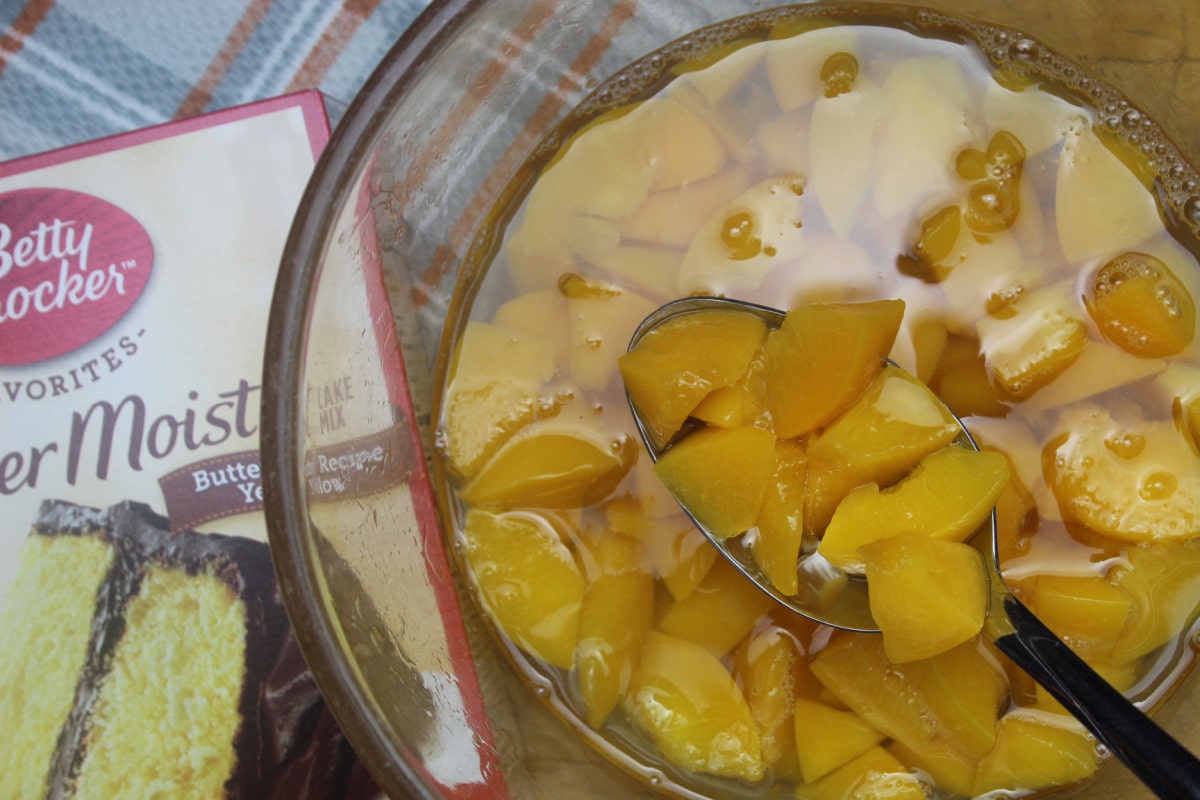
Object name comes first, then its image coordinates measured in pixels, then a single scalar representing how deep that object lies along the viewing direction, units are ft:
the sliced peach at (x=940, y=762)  0.96
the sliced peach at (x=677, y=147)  1.03
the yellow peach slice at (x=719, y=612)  0.98
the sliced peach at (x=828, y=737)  0.96
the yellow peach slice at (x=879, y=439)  0.91
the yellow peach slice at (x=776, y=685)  0.98
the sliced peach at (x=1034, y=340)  0.98
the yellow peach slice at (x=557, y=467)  1.00
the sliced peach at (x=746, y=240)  1.01
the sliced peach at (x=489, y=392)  1.01
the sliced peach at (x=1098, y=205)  1.00
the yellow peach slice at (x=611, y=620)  0.98
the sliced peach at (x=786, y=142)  1.03
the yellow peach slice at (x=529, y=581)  0.99
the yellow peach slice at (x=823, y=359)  0.90
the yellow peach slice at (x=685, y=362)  0.93
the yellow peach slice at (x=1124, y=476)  0.97
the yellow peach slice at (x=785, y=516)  0.92
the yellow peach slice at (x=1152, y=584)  0.97
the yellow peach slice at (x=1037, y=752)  0.97
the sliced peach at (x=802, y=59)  1.04
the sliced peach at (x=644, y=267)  1.01
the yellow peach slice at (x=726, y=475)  0.91
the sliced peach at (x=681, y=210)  1.02
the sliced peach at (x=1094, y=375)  0.99
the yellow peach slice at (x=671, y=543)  0.99
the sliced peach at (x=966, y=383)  0.99
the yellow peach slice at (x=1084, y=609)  0.96
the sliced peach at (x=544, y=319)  1.02
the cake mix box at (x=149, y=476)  1.06
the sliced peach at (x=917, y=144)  1.01
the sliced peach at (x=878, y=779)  0.96
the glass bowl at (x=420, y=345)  0.87
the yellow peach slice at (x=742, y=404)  0.93
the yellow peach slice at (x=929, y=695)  0.95
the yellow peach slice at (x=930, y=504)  0.89
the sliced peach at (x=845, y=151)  1.01
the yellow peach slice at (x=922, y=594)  0.88
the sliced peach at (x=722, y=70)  1.05
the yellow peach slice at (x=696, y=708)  0.97
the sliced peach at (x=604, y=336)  1.01
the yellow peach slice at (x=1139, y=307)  0.98
